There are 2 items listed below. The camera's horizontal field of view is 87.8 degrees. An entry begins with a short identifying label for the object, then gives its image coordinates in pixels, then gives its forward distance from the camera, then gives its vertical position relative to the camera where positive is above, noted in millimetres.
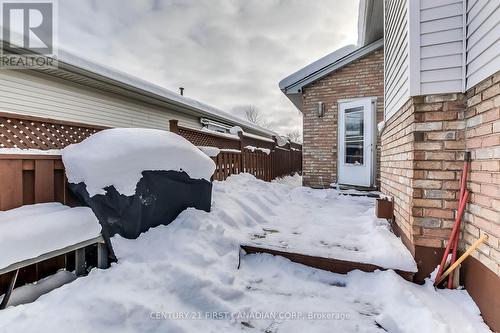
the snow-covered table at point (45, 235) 1570 -502
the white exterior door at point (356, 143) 6055 +534
